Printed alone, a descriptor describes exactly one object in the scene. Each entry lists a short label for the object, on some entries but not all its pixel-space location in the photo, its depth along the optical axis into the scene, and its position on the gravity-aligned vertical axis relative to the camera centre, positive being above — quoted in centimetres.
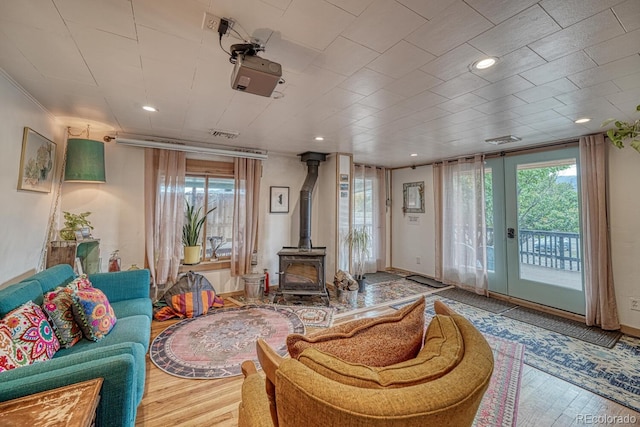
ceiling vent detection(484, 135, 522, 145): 341 +114
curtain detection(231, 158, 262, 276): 415 +15
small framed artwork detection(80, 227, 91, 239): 300 -10
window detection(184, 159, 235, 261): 400 +40
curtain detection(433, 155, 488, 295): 438 +2
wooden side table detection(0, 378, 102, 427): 85 -64
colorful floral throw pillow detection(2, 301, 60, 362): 143 -62
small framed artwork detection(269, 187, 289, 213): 457 +42
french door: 349 -5
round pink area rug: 225 -119
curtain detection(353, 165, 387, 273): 544 +33
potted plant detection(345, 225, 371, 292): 441 -39
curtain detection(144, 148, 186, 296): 358 +16
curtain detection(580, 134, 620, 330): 310 -15
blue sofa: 110 -67
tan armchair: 56 -38
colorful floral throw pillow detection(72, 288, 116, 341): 181 -64
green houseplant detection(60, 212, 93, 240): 290 -1
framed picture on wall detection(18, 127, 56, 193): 226 +58
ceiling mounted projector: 149 +87
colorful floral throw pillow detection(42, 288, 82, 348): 172 -62
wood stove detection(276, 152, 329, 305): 389 -73
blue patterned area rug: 206 -126
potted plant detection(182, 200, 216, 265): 366 -12
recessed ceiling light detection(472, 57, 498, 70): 170 +107
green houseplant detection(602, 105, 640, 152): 93 +33
